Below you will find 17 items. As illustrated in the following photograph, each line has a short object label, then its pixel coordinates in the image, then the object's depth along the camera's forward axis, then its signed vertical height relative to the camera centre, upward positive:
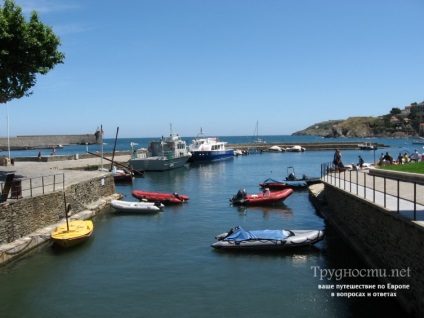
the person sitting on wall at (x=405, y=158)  37.28 -2.34
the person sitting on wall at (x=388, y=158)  35.34 -2.17
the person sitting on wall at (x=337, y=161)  29.50 -1.94
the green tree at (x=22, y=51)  25.61 +5.45
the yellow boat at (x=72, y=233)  20.55 -4.79
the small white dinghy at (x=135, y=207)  30.31 -5.06
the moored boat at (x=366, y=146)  118.18 -3.81
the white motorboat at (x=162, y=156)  62.72 -3.27
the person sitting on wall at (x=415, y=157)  36.84 -2.25
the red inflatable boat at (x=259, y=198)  32.66 -4.95
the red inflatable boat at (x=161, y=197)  34.03 -5.02
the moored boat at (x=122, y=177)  50.71 -4.90
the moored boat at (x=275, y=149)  121.50 -4.32
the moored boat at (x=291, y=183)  41.56 -4.90
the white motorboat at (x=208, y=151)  83.81 -3.23
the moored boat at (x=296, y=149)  120.62 -4.37
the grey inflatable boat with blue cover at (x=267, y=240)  19.64 -4.94
